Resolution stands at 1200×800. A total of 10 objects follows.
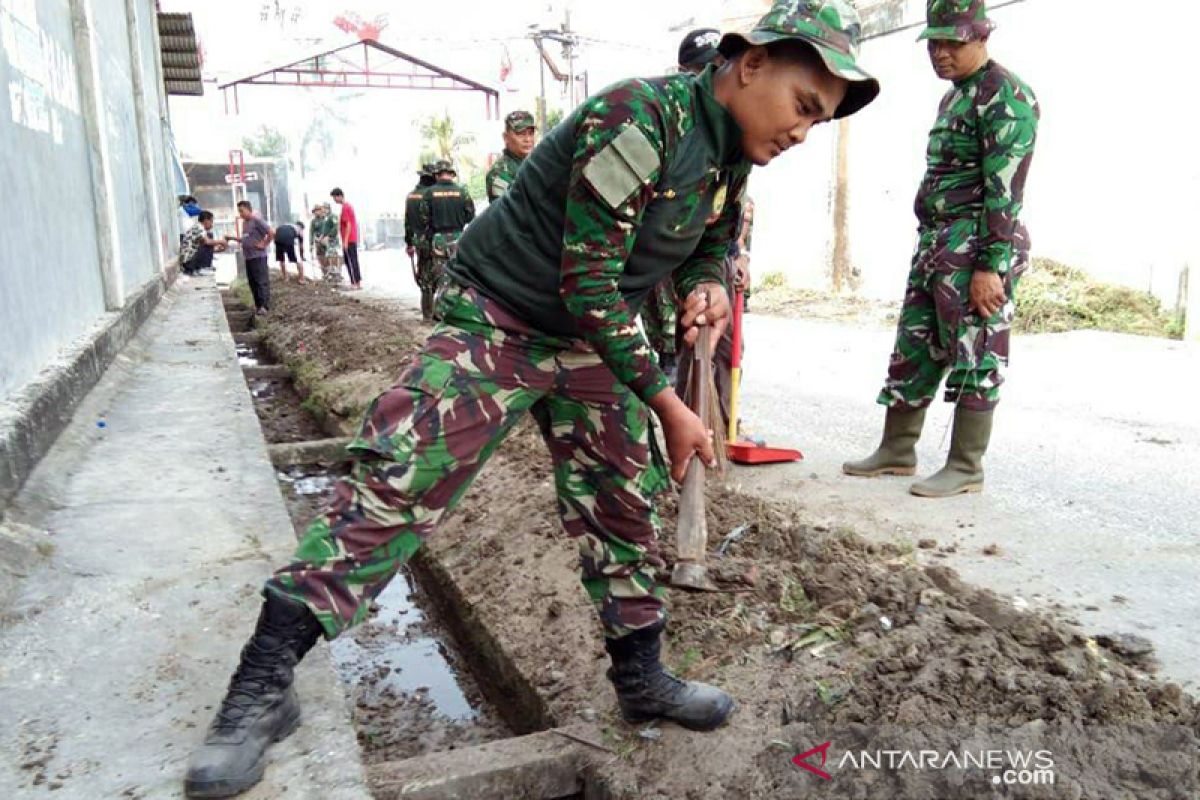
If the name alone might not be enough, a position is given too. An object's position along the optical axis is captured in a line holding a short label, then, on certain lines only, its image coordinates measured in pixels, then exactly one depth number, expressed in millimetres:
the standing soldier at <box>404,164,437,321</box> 9656
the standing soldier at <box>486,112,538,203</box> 6810
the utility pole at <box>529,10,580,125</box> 22328
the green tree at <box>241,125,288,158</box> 66338
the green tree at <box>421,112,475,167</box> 50250
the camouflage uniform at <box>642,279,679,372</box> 4203
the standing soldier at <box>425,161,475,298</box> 9336
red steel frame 28219
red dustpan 4469
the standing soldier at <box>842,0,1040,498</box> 3412
